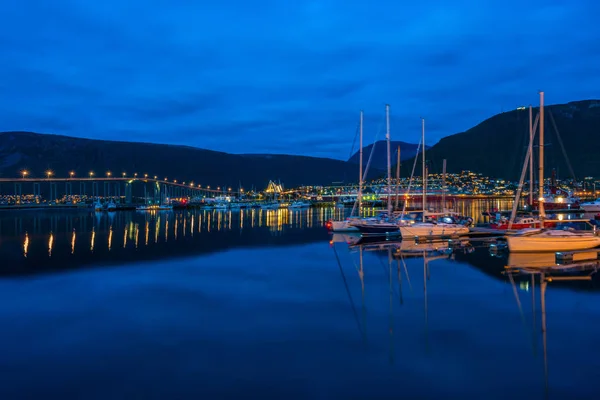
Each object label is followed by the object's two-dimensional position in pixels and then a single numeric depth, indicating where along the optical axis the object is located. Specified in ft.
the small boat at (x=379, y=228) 109.29
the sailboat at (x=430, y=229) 102.37
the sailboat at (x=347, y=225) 121.17
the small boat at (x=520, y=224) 95.76
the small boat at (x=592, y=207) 208.51
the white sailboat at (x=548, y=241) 76.79
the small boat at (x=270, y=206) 395.38
